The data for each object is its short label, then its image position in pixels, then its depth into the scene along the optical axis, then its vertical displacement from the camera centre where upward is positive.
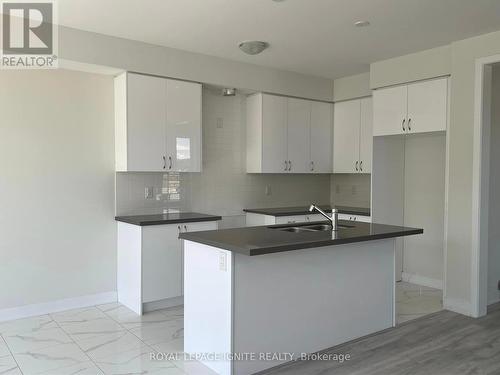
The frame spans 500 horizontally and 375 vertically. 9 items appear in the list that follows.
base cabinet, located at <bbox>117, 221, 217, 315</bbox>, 4.04 -0.84
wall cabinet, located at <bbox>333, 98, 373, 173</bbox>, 5.43 +0.57
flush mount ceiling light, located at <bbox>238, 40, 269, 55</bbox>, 4.14 +1.31
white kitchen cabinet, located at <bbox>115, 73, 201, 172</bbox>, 4.20 +0.56
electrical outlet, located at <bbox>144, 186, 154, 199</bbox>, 4.62 -0.15
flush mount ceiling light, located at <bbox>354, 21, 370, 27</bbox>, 3.61 +1.34
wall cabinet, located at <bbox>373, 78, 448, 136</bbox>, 4.30 +0.78
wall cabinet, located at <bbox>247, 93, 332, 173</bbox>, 5.23 +0.57
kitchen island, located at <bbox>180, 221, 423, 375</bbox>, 2.75 -0.81
